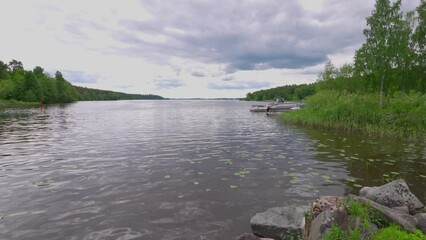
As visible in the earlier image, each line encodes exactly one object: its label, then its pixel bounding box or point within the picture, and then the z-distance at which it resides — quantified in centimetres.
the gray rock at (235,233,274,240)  600
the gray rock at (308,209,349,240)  567
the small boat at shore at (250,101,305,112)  6177
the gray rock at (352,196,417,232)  586
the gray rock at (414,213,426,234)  617
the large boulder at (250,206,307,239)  651
